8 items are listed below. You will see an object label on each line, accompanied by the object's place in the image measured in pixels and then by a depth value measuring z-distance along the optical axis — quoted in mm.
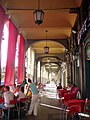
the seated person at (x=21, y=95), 3471
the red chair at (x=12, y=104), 2929
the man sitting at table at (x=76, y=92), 3533
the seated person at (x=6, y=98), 3011
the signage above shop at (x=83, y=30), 3144
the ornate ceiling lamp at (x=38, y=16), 3168
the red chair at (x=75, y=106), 2539
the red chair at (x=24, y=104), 3280
